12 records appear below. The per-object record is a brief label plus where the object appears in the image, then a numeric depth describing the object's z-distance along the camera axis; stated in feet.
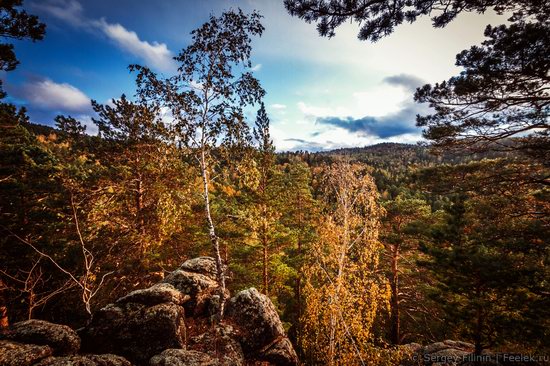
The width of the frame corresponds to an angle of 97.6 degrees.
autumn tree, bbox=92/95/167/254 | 42.04
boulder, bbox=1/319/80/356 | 20.98
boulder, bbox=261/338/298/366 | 30.17
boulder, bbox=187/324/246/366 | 26.21
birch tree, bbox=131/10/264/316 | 29.86
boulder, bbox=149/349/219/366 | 20.92
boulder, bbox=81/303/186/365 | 26.22
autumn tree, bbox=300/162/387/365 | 26.99
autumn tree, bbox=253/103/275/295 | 51.13
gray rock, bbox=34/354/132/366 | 17.70
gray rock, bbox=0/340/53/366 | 17.64
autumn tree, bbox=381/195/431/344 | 55.97
